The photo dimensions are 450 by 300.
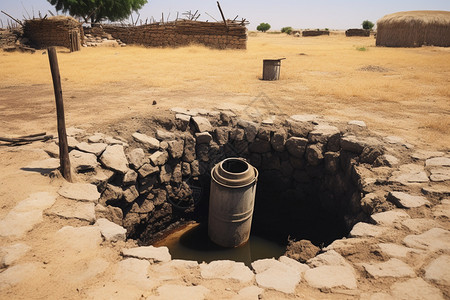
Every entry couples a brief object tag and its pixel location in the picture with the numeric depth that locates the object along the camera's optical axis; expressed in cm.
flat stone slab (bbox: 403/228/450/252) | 262
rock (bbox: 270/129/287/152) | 542
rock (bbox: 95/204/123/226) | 334
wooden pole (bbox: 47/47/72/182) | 328
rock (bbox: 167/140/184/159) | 502
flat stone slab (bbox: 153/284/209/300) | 217
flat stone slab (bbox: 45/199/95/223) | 296
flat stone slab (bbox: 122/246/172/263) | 262
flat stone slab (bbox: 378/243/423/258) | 258
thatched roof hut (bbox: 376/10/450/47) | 1777
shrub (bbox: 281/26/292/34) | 3794
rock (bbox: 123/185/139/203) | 433
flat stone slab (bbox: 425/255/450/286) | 224
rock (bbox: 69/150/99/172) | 376
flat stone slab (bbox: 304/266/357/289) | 230
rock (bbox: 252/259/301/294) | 231
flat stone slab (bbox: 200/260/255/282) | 242
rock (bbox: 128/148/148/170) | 443
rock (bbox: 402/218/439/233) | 290
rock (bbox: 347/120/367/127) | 520
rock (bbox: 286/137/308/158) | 529
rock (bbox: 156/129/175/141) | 499
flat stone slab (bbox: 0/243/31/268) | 233
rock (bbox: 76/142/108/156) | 409
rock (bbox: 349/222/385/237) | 292
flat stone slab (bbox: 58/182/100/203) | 327
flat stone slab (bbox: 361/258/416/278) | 236
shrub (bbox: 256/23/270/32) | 5444
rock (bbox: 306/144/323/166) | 515
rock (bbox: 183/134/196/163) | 529
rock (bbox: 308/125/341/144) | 505
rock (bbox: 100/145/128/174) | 406
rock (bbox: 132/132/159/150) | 471
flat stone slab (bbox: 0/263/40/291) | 215
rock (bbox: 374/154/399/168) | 417
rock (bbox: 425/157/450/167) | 397
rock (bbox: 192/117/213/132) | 536
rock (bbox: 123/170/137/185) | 426
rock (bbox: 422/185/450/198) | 341
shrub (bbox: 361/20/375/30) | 4856
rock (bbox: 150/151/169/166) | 472
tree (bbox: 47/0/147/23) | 2186
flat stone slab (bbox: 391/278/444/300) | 212
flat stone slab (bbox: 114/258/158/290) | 228
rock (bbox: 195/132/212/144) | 538
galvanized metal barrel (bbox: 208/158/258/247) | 425
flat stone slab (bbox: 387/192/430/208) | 328
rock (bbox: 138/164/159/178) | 455
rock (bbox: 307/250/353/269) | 256
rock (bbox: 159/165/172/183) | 502
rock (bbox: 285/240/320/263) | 350
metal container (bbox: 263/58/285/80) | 846
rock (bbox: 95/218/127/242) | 282
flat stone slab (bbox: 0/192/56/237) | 268
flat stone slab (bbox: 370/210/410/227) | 306
